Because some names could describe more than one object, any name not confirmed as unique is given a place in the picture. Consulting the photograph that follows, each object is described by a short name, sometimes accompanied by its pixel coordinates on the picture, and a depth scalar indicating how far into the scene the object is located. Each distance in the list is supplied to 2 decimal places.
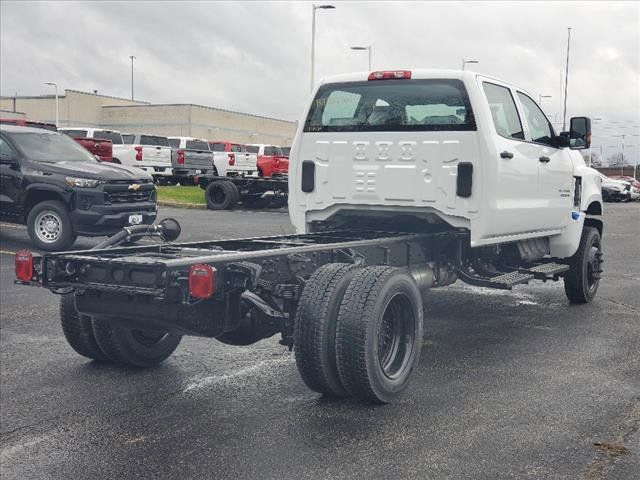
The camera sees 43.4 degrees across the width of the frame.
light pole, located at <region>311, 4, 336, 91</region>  41.88
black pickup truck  12.56
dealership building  71.69
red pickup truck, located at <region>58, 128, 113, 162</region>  23.41
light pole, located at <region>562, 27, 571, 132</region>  56.10
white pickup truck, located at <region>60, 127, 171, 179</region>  30.03
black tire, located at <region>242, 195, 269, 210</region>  22.61
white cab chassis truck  5.07
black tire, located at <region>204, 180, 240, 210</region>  21.88
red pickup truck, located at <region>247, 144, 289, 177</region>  28.81
